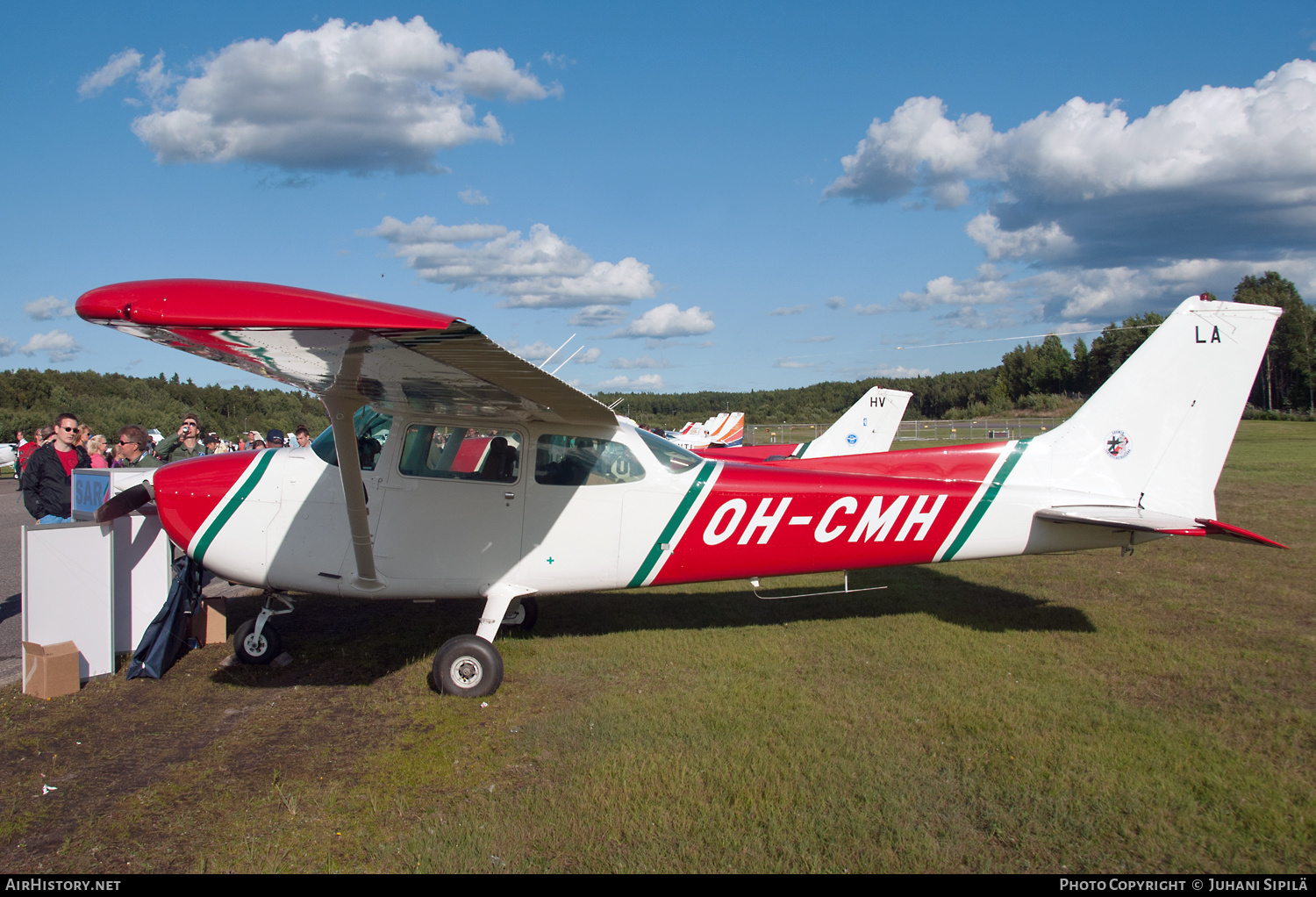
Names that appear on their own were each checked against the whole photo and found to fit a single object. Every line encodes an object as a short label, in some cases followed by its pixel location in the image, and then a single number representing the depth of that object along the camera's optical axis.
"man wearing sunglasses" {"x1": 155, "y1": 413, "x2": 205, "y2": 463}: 8.85
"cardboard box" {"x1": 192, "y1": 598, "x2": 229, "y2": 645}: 6.25
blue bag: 5.38
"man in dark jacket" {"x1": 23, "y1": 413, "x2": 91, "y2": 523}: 6.98
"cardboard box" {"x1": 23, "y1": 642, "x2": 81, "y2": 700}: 4.88
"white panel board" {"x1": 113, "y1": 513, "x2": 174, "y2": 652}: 5.82
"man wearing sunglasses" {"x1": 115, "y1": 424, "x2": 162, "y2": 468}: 7.42
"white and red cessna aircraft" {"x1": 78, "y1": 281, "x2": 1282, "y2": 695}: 5.34
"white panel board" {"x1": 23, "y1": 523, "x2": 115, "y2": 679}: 5.09
